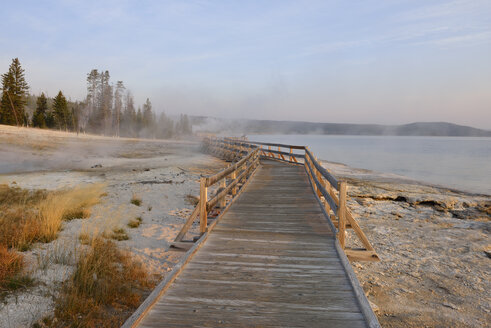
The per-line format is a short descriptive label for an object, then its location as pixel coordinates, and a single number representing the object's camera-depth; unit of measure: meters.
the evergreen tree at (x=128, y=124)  90.88
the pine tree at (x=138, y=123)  92.62
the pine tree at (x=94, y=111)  78.19
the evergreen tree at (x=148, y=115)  96.28
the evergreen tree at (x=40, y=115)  63.69
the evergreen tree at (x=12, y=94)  55.23
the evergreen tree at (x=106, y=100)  75.35
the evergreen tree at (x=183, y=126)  118.81
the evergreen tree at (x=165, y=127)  102.80
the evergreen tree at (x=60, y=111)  67.50
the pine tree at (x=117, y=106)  80.06
